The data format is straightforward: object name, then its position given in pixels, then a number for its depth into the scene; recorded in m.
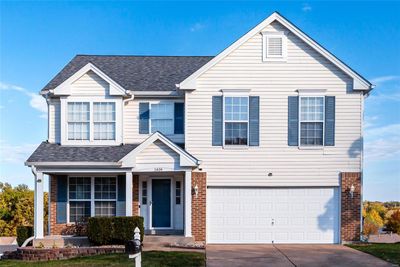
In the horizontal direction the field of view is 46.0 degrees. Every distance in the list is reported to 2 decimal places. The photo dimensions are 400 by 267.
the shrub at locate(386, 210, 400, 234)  48.22
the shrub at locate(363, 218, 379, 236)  50.21
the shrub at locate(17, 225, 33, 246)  18.50
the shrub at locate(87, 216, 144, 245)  16.84
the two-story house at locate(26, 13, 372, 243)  18.42
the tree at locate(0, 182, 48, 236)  29.12
